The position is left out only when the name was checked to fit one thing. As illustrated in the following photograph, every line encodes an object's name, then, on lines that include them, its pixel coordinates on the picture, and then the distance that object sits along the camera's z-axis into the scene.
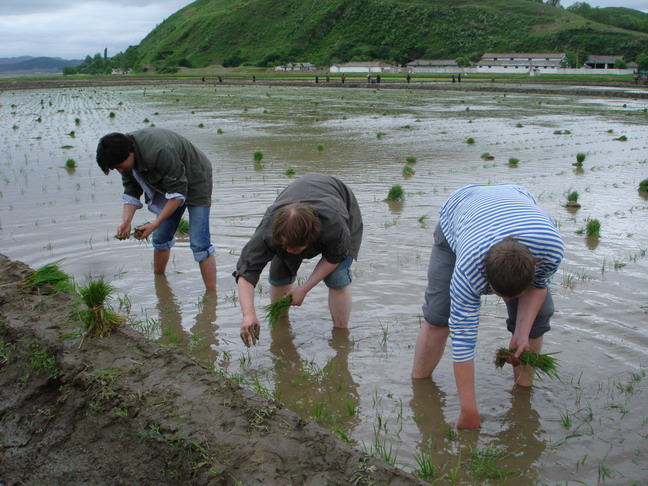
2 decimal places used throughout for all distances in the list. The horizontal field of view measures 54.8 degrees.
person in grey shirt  3.43
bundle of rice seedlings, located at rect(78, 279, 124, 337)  4.06
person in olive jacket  4.84
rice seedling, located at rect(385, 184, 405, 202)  8.72
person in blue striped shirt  2.72
